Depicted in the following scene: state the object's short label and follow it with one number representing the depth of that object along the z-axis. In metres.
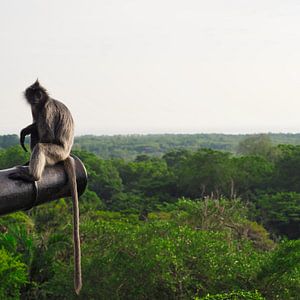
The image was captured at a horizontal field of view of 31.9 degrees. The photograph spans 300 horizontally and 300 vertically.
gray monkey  3.12
